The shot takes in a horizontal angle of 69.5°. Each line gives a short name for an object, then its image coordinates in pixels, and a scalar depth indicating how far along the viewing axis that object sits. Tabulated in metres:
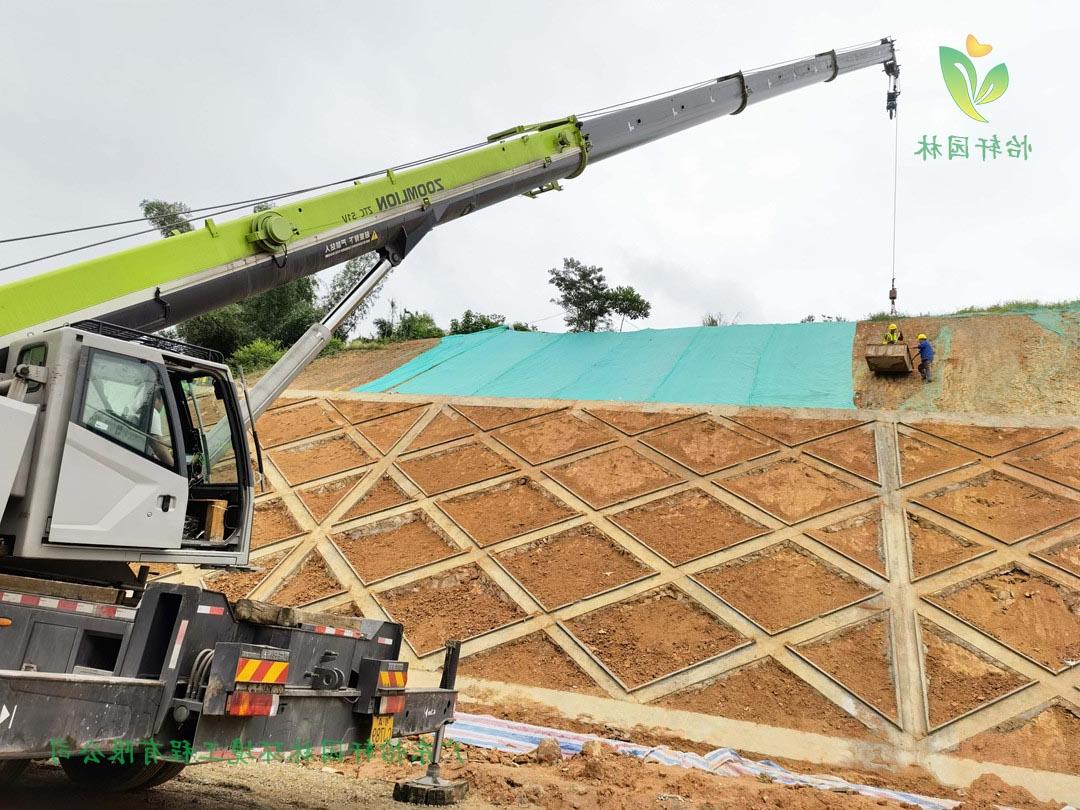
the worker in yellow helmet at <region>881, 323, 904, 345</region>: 21.03
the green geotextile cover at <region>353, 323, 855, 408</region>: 20.73
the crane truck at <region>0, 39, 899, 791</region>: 4.39
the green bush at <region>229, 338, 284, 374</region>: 33.28
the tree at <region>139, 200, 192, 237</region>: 44.47
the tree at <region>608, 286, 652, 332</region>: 40.59
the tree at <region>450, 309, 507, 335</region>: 37.72
